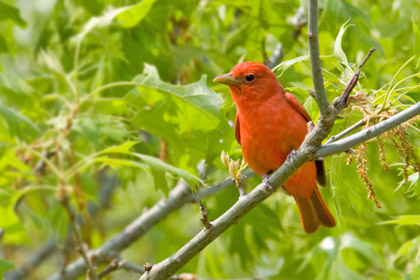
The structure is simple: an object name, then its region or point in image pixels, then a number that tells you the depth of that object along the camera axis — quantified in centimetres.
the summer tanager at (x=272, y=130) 666
